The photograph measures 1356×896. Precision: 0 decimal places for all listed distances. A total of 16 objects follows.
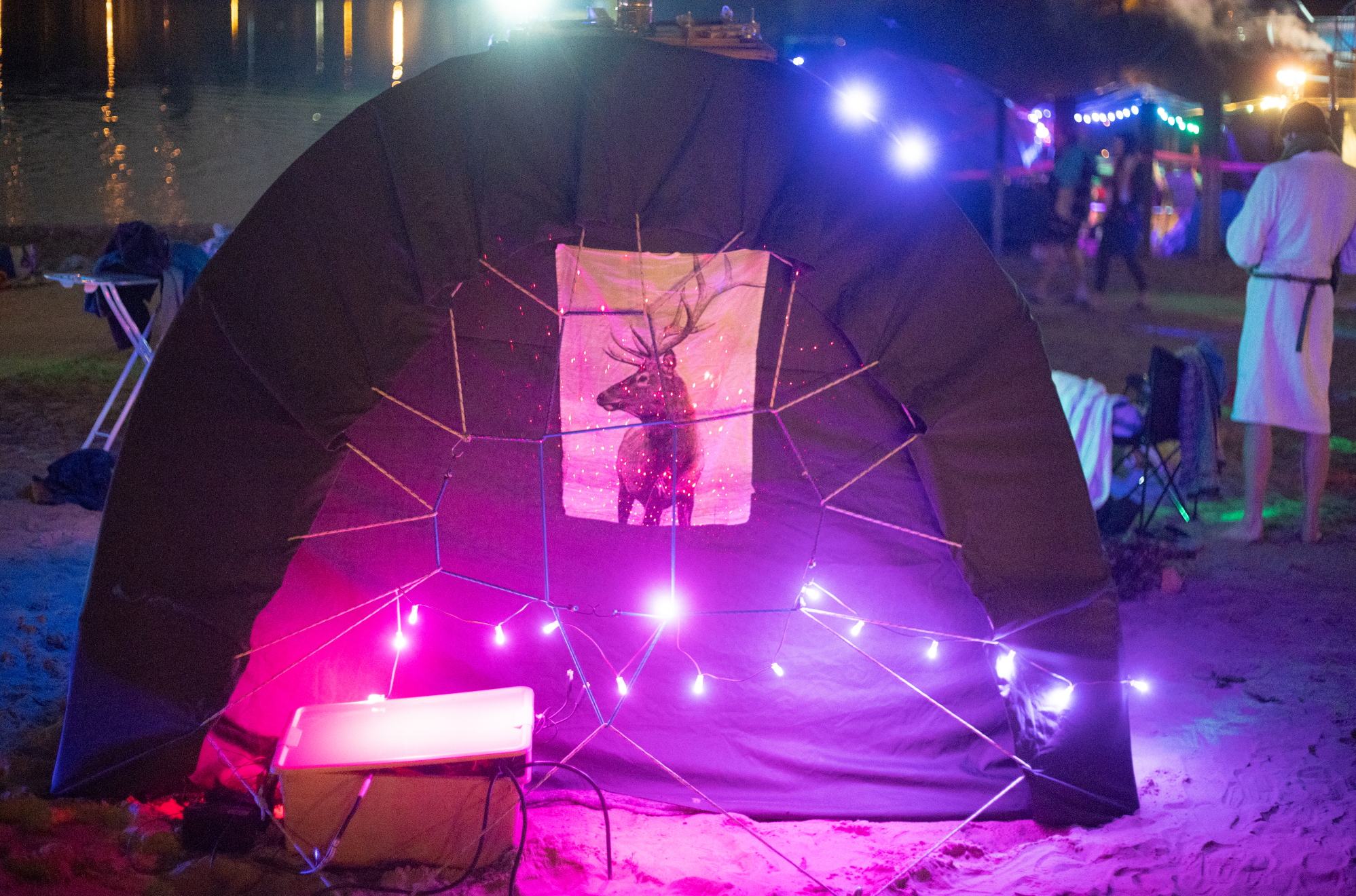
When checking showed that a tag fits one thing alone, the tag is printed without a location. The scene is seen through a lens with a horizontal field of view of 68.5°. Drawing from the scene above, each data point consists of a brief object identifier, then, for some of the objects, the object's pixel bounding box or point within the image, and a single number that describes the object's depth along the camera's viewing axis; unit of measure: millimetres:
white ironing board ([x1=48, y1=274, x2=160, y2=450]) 5238
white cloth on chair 4660
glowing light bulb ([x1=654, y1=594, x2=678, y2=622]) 3137
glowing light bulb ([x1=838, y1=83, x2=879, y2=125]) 2666
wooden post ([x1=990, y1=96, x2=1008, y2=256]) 13141
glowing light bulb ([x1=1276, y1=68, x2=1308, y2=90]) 15078
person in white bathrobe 4445
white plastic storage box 2564
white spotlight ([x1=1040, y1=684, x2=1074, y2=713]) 2748
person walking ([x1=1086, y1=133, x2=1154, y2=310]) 10430
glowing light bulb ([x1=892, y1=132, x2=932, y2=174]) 2670
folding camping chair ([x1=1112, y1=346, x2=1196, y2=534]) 4848
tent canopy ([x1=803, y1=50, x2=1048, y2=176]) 14078
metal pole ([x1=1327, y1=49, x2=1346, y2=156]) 13141
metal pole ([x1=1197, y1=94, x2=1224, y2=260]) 13578
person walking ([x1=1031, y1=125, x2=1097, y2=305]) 9984
